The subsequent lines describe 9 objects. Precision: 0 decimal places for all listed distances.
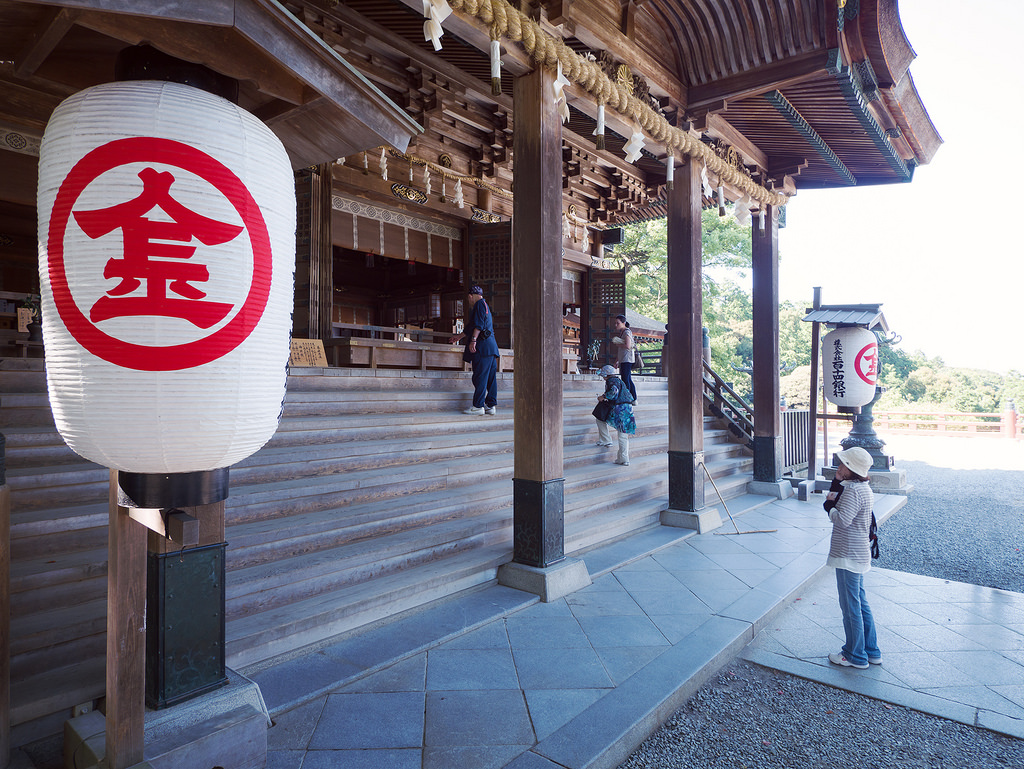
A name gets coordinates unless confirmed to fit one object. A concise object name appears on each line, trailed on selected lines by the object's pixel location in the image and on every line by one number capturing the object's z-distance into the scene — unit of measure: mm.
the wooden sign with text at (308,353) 8062
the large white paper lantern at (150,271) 1716
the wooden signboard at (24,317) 8086
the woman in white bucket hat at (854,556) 3777
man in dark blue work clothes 7320
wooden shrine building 2365
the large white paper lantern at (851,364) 9195
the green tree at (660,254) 21984
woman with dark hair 8320
